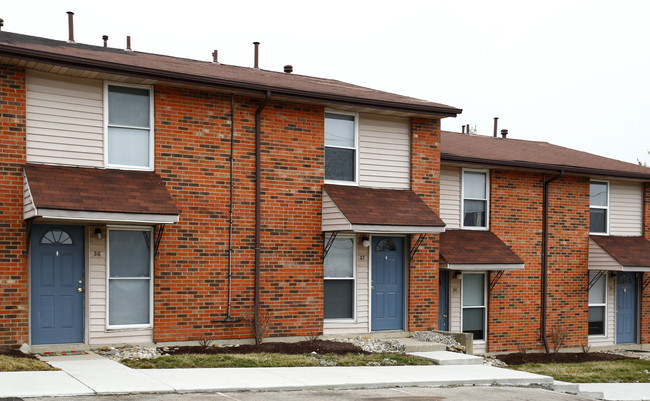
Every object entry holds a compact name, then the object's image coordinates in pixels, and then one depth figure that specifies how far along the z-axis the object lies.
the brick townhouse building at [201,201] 13.35
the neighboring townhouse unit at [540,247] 19.38
